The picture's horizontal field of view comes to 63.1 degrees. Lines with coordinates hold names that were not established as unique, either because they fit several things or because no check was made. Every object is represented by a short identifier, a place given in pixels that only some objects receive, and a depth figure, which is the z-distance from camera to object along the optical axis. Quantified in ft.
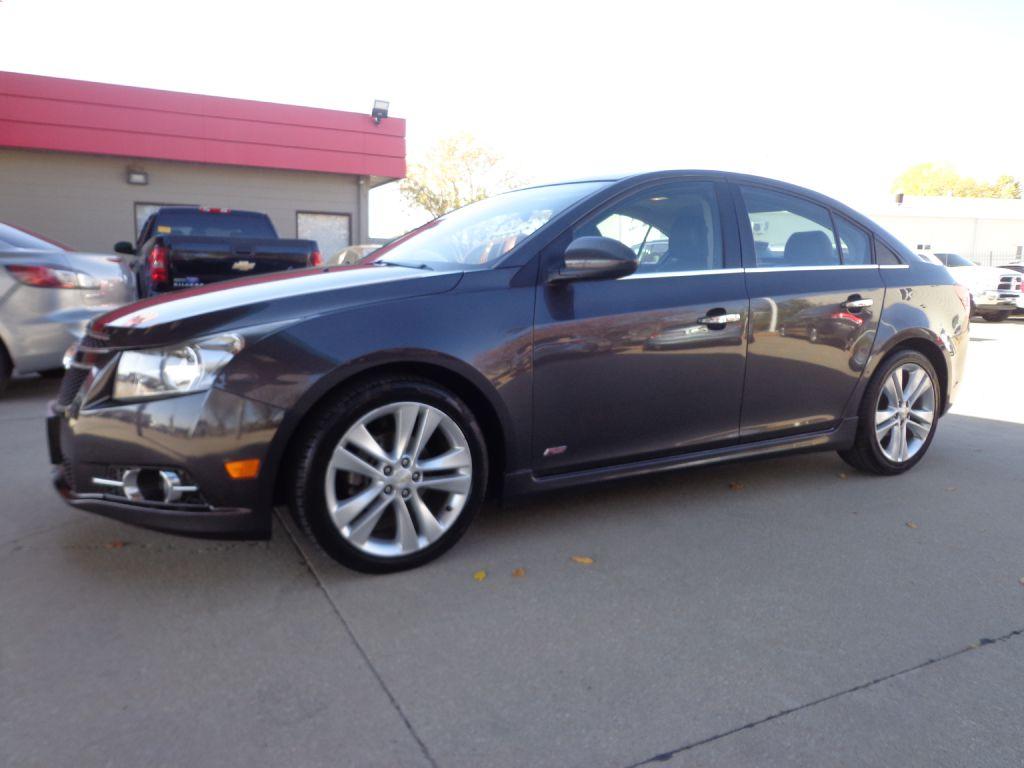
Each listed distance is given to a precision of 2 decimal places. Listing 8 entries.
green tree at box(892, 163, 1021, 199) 282.15
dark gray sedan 9.55
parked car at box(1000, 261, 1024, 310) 77.66
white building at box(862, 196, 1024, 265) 150.51
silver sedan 20.63
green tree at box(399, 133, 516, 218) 164.45
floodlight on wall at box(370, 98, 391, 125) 55.67
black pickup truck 29.09
